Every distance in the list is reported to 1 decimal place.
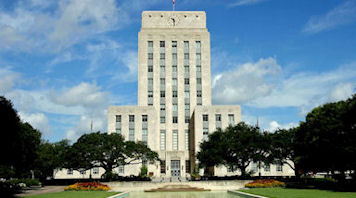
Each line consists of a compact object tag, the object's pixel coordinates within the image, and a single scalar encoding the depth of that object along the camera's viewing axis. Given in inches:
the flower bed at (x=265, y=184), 1763.0
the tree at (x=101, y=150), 2181.3
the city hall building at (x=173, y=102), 3339.1
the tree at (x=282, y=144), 2248.9
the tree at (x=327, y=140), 1539.1
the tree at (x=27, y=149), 1706.9
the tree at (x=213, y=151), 2204.7
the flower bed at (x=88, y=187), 1702.8
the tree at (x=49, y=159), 2144.2
